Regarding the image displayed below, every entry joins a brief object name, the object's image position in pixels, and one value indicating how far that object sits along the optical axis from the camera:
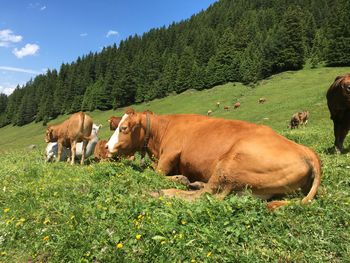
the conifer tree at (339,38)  68.46
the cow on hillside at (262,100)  49.41
